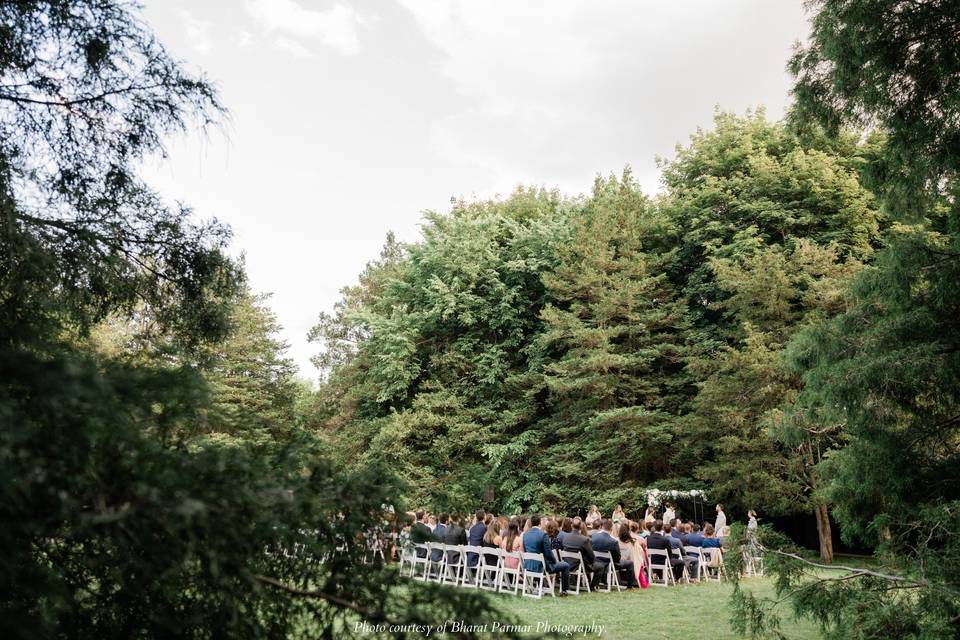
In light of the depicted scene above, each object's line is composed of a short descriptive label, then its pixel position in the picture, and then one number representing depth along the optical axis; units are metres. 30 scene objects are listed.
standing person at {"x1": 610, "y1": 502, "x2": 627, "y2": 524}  14.45
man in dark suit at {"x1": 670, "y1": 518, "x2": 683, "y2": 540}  13.95
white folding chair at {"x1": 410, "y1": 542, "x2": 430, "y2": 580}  11.72
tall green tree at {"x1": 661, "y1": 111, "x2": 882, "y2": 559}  18.33
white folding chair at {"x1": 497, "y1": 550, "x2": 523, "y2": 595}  10.11
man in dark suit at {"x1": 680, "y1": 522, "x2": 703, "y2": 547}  13.95
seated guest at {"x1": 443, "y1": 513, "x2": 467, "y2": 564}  11.69
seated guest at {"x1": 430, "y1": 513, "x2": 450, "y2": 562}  11.90
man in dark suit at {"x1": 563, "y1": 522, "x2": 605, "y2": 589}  11.07
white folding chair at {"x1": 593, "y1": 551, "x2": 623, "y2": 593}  11.52
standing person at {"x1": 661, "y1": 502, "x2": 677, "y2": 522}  17.21
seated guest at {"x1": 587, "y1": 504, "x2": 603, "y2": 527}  14.65
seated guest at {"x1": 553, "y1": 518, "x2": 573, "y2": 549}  11.34
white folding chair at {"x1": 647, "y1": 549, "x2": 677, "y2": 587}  12.31
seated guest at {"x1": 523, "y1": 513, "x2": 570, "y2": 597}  10.44
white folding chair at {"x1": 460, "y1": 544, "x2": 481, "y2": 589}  10.52
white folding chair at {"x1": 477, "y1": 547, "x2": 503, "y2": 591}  10.34
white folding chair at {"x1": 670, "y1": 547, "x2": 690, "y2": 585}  12.69
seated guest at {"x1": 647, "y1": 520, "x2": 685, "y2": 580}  12.62
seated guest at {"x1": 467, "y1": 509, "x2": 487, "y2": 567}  11.99
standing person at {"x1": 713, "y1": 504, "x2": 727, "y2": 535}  16.19
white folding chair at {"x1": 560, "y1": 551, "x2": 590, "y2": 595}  10.95
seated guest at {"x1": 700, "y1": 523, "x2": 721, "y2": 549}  14.02
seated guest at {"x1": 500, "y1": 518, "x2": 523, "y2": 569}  10.74
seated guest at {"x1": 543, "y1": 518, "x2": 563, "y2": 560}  11.70
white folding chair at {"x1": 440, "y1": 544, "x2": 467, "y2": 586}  10.79
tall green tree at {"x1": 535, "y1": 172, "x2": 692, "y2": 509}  21.28
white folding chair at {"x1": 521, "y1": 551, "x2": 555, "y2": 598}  10.16
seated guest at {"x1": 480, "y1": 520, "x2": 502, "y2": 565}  11.74
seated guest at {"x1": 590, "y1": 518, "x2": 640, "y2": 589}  11.60
